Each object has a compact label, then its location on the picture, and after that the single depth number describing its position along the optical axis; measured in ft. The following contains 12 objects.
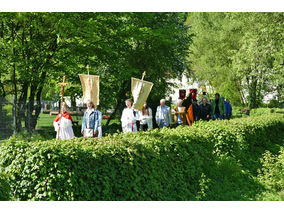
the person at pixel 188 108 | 52.54
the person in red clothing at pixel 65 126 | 36.65
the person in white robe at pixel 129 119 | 38.37
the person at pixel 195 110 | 59.29
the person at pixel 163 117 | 46.88
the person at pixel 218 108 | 63.36
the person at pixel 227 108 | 72.76
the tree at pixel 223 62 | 131.34
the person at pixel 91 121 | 33.72
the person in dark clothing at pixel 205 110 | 62.13
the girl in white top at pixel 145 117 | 44.78
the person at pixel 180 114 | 50.85
